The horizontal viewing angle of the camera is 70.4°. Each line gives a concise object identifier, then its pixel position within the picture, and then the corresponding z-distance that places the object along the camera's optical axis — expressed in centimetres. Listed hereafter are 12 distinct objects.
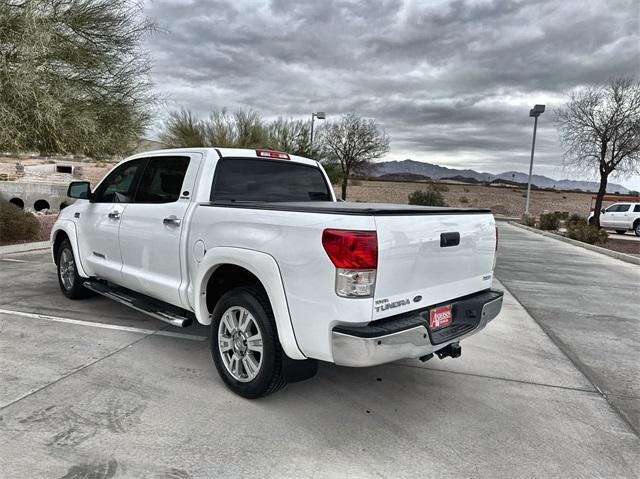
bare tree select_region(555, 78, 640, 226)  1878
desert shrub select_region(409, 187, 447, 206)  3189
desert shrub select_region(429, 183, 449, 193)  5615
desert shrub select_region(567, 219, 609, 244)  1638
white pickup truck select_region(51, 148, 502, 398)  271
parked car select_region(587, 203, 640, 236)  2227
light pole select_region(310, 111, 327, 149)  2523
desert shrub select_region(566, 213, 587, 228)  1927
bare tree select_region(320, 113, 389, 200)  3334
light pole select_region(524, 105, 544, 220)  2623
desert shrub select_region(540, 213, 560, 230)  2241
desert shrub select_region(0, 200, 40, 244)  1059
